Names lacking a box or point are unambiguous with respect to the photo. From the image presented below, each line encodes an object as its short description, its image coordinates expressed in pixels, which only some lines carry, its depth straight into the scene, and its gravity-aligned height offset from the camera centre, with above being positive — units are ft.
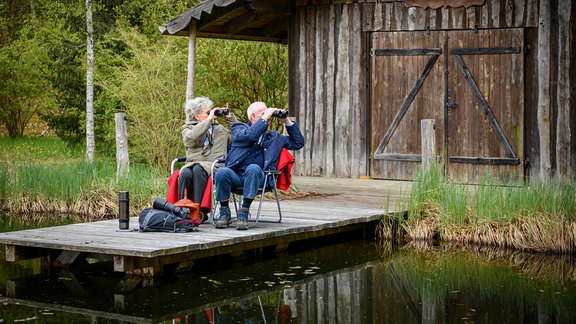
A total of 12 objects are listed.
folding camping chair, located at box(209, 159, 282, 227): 53.90 -1.78
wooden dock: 49.10 -3.33
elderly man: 52.88 -1.00
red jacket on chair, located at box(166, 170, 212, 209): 54.73 -2.04
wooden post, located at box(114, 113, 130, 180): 76.78 -0.94
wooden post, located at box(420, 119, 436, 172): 65.51 -0.73
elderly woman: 54.14 -0.76
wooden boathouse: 76.19 +1.82
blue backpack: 53.56 -2.95
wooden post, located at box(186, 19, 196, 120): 83.41 +2.85
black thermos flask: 54.19 -2.62
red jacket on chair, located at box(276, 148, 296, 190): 54.68 -1.41
